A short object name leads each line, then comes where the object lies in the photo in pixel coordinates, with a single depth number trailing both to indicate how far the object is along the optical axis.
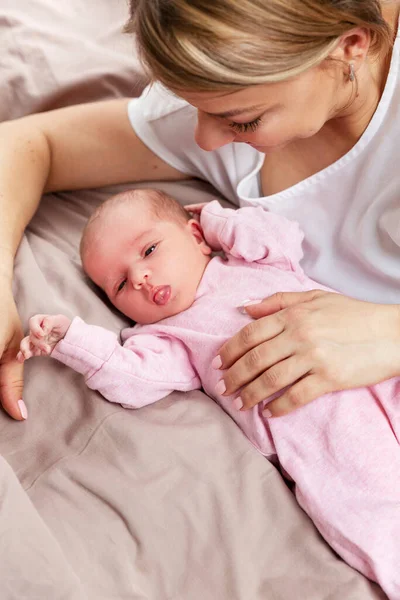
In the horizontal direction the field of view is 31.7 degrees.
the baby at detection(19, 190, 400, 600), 1.11
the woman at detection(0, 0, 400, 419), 0.99
